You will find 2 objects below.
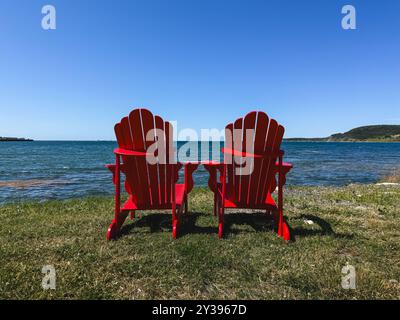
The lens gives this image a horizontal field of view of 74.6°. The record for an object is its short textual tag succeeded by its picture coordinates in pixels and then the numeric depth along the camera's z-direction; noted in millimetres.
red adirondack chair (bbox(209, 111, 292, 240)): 4051
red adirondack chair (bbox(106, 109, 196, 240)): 4055
